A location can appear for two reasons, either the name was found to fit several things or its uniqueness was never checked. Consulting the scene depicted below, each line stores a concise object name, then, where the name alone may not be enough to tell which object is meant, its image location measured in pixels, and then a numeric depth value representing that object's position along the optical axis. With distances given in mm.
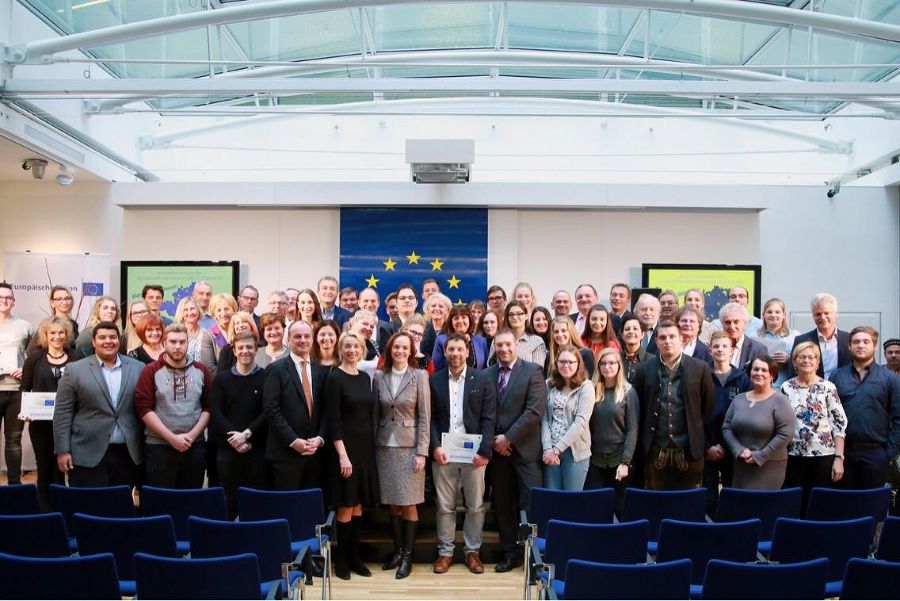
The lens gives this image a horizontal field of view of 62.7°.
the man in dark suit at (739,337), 5633
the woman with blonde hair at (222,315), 6383
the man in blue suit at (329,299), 6812
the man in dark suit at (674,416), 5023
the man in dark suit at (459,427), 5137
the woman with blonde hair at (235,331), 5438
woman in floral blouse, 5016
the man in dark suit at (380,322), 6441
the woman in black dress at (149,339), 5414
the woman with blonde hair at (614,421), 5066
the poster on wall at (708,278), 9500
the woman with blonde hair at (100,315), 5867
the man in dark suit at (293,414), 4871
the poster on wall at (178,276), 9547
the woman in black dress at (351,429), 4902
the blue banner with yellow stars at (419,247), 9422
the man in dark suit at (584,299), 6602
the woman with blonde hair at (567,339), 5430
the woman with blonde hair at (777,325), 6204
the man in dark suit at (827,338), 5691
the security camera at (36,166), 8508
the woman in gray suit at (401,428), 5086
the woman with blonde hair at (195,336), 5965
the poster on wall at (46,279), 8516
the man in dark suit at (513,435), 5102
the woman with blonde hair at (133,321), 5844
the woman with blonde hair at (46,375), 5758
